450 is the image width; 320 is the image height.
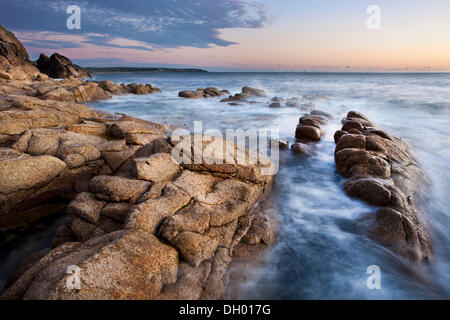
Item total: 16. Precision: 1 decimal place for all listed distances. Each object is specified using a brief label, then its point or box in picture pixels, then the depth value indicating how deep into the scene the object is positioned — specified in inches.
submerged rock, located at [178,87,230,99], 975.7
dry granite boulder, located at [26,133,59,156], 207.6
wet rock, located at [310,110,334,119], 570.9
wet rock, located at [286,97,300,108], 764.2
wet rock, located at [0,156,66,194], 170.4
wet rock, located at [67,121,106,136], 270.8
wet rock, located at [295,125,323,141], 386.6
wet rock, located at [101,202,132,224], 143.7
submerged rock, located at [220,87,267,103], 893.2
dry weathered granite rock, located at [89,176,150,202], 149.9
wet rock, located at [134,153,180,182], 165.0
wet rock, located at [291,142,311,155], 324.2
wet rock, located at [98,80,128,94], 990.4
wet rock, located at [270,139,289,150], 344.0
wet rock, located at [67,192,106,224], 145.3
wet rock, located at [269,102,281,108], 753.7
